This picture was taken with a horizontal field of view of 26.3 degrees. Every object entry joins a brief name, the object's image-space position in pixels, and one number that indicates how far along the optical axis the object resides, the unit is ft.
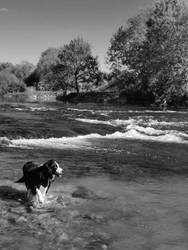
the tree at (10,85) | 353.31
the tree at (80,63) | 256.73
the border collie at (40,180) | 29.98
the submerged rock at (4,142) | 57.36
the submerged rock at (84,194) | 33.02
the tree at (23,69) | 422.82
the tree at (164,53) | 178.70
